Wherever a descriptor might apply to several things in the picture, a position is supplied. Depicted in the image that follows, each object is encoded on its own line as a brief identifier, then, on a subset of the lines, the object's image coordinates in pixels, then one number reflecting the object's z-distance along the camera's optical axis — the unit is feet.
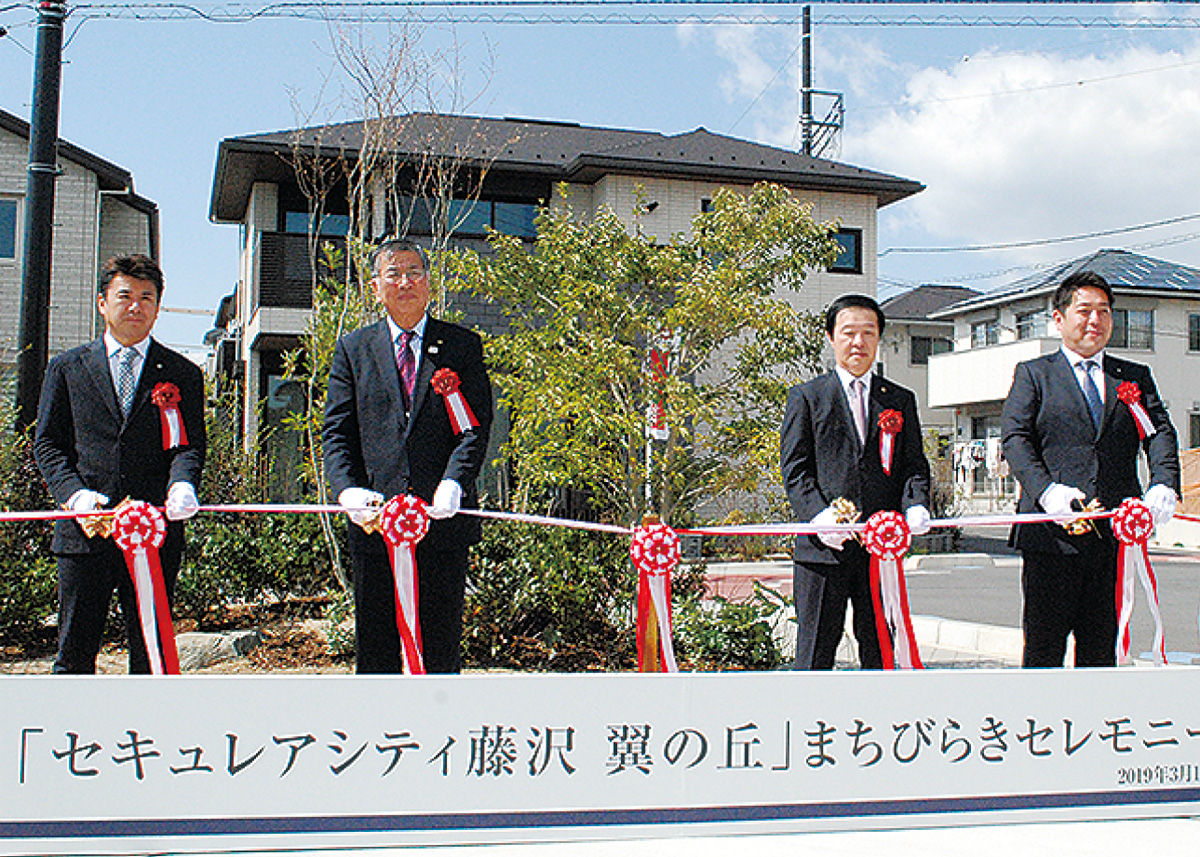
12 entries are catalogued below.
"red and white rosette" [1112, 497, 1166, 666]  10.96
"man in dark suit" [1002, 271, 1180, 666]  11.38
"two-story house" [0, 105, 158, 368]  49.08
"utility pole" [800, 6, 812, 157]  71.92
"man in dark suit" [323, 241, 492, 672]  10.54
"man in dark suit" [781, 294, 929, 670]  11.07
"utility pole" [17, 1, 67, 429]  17.93
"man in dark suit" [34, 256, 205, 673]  10.18
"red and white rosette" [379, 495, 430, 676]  9.96
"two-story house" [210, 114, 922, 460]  42.04
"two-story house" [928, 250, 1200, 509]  80.23
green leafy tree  16.76
